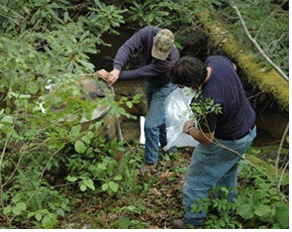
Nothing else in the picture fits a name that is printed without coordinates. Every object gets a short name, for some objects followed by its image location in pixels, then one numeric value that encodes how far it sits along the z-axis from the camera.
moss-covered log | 4.93
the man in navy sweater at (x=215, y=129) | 3.42
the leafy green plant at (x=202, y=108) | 3.22
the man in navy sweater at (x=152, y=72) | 4.55
